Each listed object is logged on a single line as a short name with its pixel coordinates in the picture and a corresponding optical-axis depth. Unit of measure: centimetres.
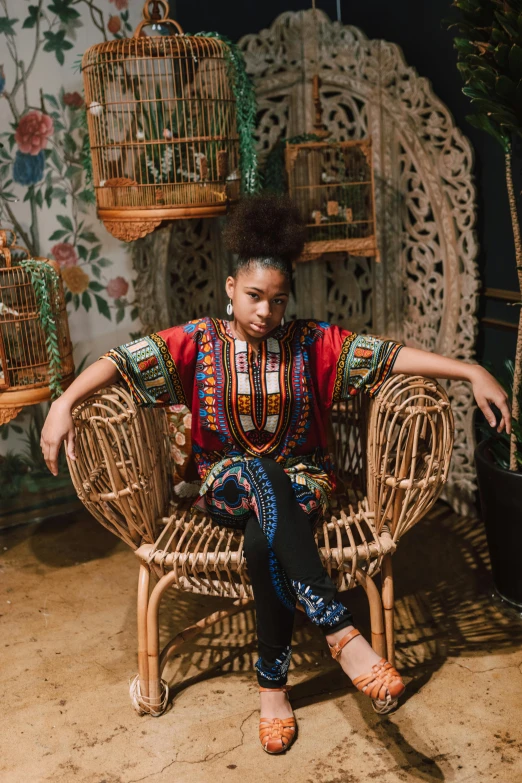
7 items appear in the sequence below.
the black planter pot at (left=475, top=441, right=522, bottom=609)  265
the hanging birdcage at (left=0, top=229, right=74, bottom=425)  308
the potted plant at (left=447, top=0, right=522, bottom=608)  235
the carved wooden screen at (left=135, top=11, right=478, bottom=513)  328
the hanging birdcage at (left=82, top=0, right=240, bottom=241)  300
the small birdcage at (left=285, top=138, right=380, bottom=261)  331
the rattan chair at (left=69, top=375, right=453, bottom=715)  228
